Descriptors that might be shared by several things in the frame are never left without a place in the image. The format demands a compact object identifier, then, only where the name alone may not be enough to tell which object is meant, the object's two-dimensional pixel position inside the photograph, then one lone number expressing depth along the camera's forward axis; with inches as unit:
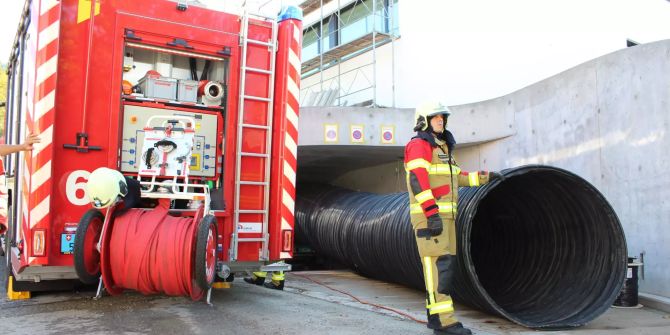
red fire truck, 176.1
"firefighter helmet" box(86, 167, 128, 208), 159.8
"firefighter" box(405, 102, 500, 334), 165.9
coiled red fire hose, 158.7
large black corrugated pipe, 190.1
